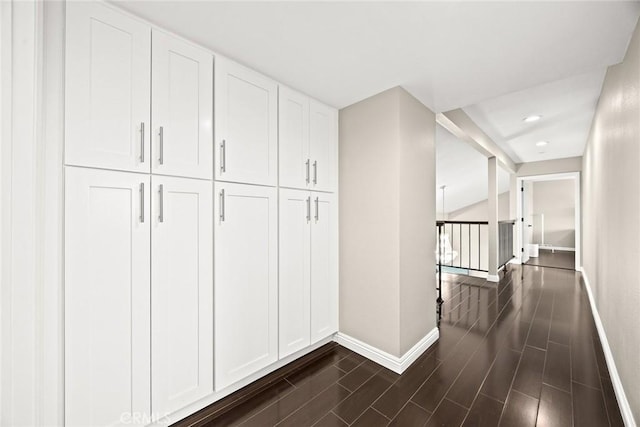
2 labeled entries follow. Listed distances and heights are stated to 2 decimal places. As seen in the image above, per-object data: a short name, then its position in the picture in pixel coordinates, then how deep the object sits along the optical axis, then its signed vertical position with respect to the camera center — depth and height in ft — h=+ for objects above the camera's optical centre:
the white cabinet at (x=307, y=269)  6.70 -1.53
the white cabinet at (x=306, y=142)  6.71 +2.05
